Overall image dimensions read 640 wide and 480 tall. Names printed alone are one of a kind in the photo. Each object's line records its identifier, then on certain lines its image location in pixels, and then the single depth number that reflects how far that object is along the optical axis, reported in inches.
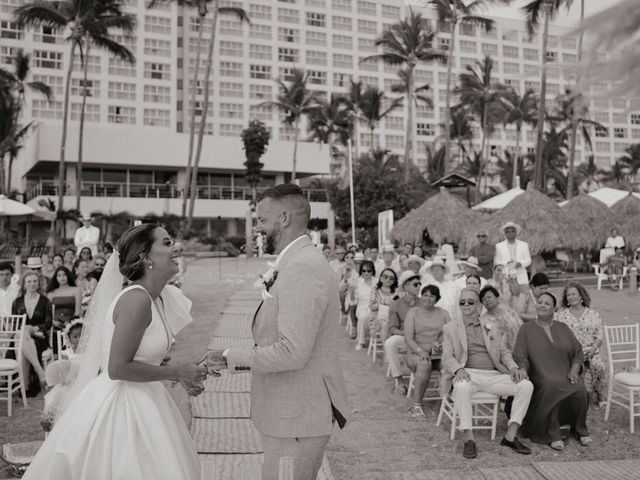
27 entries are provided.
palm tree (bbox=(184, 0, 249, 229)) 1225.0
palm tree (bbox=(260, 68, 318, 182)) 1744.6
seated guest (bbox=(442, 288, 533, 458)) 209.5
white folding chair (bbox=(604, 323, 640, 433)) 222.5
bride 99.3
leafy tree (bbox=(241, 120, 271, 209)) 1409.9
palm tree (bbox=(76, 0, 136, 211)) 1103.0
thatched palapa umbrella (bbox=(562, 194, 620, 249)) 792.9
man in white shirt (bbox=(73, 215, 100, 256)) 550.0
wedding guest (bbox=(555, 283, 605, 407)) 249.4
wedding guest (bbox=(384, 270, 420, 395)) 281.0
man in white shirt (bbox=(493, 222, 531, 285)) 377.4
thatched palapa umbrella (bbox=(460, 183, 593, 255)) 745.6
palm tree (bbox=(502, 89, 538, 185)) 1856.4
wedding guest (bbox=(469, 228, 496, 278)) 406.3
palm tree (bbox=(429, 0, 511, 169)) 1325.0
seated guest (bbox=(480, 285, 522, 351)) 241.6
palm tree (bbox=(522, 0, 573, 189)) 909.5
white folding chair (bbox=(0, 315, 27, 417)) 237.1
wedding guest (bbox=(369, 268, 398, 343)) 340.2
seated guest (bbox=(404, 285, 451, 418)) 251.6
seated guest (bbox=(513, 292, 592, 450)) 214.4
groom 92.2
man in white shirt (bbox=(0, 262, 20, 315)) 307.0
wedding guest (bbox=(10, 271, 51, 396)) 269.7
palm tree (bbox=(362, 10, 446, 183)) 1459.2
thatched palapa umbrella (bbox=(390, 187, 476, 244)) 909.2
